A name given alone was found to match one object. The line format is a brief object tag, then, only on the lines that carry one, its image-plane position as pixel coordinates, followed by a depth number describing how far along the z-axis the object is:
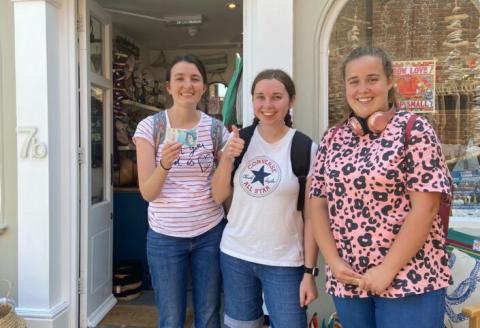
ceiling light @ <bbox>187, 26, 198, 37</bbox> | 4.67
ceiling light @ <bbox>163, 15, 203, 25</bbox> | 4.30
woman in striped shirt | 1.90
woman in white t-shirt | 1.74
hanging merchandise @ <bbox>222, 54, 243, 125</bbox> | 2.61
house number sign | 2.67
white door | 2.97
